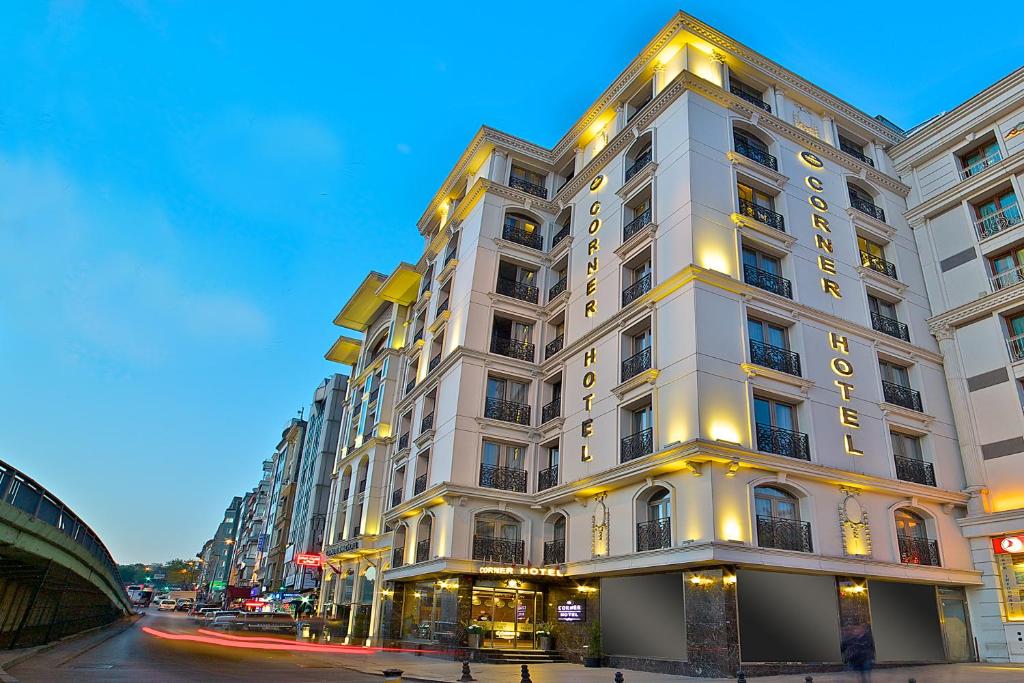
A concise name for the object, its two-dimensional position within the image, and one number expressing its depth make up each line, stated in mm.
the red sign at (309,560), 44625
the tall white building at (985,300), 22428
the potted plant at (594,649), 22031
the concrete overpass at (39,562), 15133
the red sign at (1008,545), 21844
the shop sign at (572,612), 24266
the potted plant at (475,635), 24578
